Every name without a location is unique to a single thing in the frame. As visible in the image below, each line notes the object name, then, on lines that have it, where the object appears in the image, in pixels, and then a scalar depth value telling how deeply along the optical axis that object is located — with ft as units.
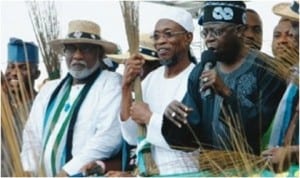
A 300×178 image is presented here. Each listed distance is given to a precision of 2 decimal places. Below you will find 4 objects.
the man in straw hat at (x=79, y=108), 14.21
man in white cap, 13.46
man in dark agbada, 12.41
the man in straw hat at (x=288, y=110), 11.41
